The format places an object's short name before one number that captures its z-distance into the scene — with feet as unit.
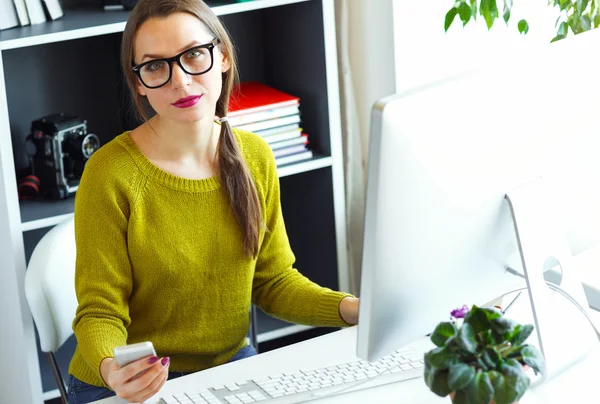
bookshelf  6.84
